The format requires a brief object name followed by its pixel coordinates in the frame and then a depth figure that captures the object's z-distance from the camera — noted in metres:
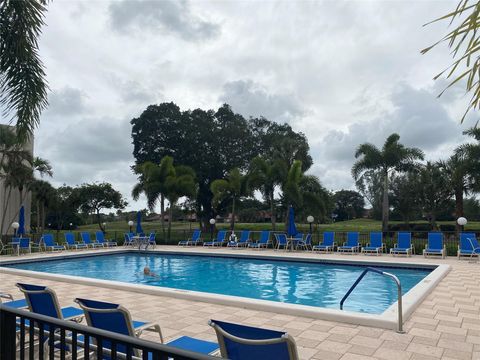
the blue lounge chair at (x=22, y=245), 16.77
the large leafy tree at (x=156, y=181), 23.17
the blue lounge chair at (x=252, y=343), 2.51
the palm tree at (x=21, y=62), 5.29
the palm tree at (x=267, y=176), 21.01
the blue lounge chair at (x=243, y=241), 19.17
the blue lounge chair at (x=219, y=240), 19.80
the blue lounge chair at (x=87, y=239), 19.33
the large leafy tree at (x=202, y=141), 31.12
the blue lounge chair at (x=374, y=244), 15.85
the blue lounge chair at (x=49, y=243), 17.36
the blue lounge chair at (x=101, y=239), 20.19
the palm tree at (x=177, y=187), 23.12
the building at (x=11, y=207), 22.33
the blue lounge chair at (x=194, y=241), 20.79
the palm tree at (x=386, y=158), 22.45
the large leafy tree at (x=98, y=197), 31.58
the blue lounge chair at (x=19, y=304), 5.46
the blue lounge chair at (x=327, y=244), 16.69
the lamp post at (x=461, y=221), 15.52
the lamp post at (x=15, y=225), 17.84
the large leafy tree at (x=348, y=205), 56.28
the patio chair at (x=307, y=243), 17.71
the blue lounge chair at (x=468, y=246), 13.65
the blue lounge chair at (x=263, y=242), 18.50
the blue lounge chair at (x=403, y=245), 15.12
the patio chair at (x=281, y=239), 18.16
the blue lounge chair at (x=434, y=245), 14.45
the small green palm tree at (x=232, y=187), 22.94
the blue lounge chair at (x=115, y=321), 3.38
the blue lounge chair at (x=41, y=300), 4.21
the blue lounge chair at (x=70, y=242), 18.45
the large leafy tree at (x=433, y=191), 26.88
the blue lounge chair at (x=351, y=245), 16.25
